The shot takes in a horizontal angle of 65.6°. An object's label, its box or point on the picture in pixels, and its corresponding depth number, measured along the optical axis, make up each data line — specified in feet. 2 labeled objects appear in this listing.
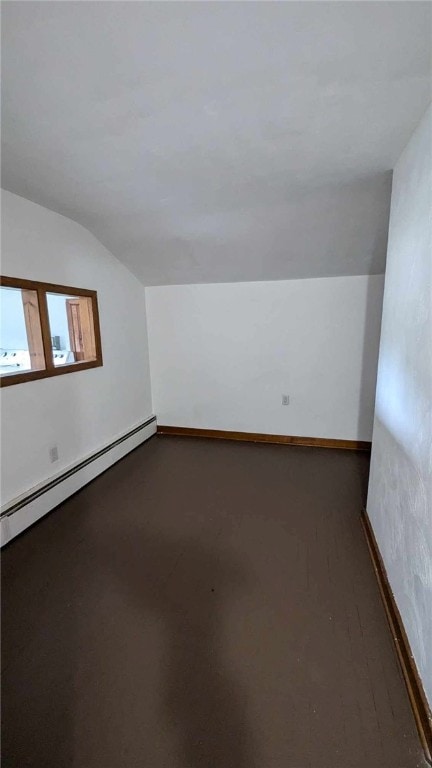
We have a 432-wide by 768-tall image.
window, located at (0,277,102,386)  7.53
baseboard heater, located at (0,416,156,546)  6.89
